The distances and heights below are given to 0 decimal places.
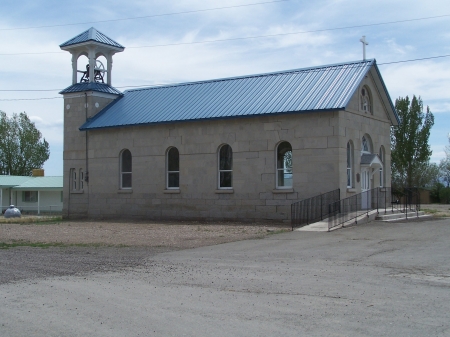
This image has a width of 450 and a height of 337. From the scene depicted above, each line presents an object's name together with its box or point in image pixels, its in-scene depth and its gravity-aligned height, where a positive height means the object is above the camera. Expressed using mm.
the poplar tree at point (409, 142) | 57594 +4849
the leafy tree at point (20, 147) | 68562 +5360
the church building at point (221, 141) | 25219 +2435
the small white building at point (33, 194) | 48688 -186
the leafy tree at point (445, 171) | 73812 +2559
